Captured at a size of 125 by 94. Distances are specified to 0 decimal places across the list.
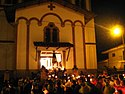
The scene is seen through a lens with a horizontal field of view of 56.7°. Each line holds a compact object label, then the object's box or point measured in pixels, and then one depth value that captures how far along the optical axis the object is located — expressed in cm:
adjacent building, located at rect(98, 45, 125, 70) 1843
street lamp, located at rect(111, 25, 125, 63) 942
